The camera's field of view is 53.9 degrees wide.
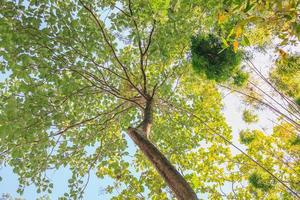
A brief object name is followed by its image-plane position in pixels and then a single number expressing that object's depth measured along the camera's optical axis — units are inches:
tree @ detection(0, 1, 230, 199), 151.5
